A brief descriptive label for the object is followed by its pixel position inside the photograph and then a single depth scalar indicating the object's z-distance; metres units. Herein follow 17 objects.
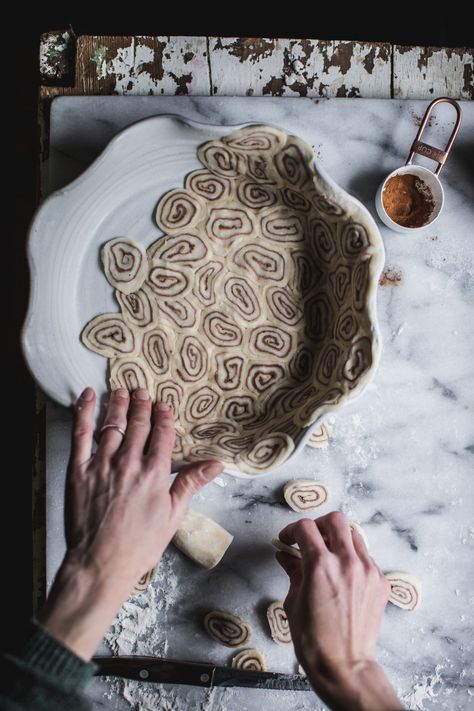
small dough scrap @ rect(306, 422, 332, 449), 0.95
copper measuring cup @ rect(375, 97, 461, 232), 0.92
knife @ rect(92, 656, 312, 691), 0.95
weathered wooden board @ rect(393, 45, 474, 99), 0.99
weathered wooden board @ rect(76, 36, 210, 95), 0.97
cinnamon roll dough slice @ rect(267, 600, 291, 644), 0.96
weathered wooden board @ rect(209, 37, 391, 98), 0.97
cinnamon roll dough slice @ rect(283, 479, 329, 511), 0.95
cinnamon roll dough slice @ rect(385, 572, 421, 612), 0.96
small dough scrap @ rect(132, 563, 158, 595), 0.95
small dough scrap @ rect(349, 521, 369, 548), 0.95
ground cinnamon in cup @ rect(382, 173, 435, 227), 0.93
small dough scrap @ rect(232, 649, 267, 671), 0.96
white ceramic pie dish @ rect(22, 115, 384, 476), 0.82
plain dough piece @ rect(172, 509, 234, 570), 0.93
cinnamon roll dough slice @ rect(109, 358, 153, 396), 0.89
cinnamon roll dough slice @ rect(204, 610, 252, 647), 0.96
